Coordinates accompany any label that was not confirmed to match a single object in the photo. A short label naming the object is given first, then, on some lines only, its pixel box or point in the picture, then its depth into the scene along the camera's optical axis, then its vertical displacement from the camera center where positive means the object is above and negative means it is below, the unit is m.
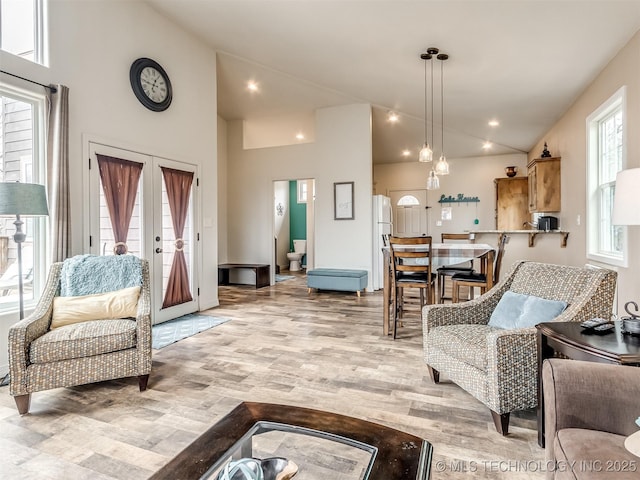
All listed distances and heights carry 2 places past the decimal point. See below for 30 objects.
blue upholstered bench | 5.80 -0.71
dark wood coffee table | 1.04 -0.68
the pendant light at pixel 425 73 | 3.82 +1.99
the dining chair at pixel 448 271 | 4.27 -0.42
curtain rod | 2.78 +1.28
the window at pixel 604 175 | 3.48 +0.68
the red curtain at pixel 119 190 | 3.57 +0.49
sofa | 1.10 -0.58
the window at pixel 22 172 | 2.84 +0.54
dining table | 3.70 -0.23
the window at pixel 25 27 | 2.93 +1.78
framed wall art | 6.34 +0.65
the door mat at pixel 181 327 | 3.60 -1.03
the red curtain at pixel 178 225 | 4.37 +0.15
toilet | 9.64 -0.47
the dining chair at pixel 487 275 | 3.79 -0.43
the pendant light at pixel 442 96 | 3.89 +1.97
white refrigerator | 6.38 +0.06
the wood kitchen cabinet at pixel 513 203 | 7.72 +0.74
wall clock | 3.88 +1.75
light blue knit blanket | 2.71 -0.29
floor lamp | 2.33 +0.24
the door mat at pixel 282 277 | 7.85 -0.94
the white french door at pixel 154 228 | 3.49 +0.11
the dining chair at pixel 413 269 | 3.52 -0.33
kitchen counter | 4.99 +0.05
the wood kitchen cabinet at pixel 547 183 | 5.32 +0.82
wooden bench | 6.77 -0.68
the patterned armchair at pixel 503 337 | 1.87 -0.61
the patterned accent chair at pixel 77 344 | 2.16 -0.69
